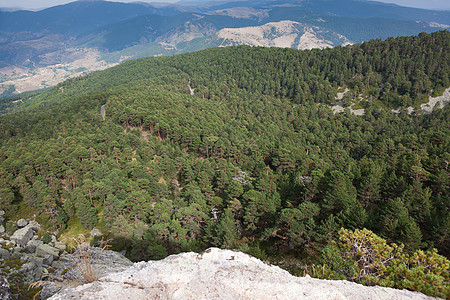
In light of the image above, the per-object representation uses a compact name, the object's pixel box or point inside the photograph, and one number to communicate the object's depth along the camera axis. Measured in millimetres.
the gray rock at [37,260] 43300
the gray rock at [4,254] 46031
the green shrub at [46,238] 55812
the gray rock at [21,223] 62688
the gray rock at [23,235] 55281
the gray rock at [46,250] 49059
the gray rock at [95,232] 61850
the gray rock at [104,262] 23402
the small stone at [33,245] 51144
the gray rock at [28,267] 39978
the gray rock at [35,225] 62094
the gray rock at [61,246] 56075
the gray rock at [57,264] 44081
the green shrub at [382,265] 19203
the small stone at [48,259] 44481
